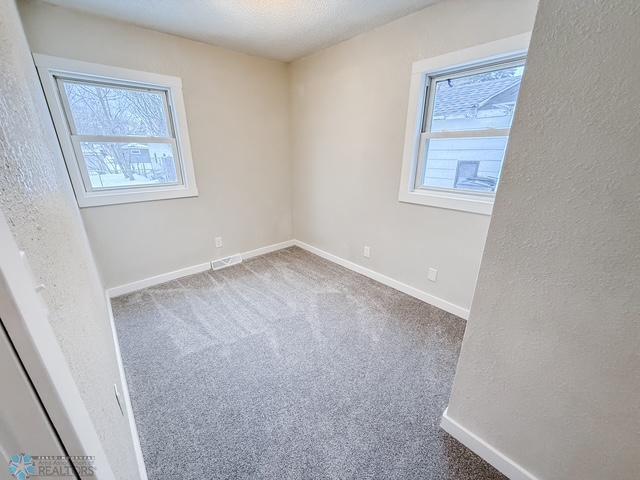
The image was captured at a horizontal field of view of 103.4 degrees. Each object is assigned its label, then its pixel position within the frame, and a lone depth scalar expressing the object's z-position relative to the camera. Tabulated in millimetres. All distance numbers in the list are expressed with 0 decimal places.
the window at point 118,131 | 2035
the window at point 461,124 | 1789
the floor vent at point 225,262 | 3096
